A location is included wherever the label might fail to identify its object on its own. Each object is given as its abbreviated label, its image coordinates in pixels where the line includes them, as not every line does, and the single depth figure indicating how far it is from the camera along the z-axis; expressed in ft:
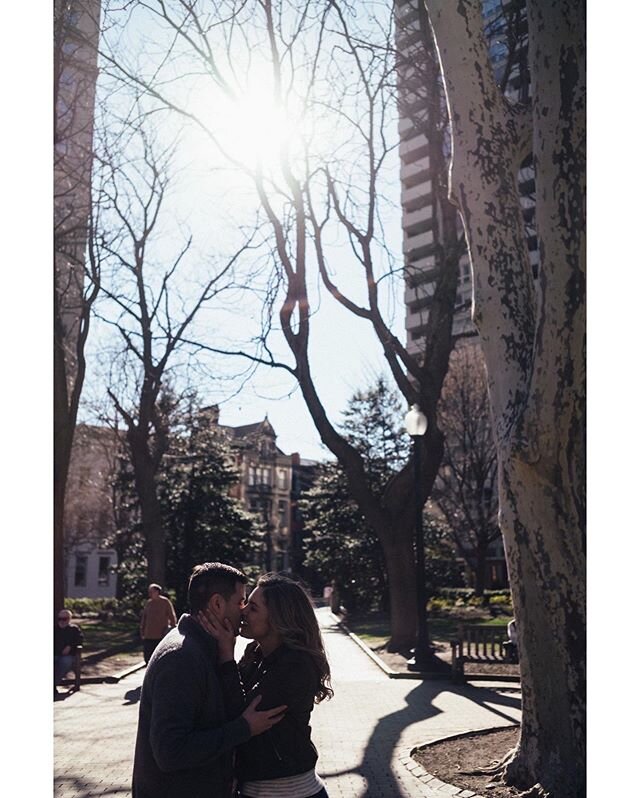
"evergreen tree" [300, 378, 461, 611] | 110.11
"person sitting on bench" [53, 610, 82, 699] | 41.83
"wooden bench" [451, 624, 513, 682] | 46.11
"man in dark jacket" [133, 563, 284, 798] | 9.56
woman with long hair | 10.47
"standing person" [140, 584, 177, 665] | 42.83
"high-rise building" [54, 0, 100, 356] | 37.78
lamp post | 47.88
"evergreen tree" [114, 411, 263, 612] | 100.27
